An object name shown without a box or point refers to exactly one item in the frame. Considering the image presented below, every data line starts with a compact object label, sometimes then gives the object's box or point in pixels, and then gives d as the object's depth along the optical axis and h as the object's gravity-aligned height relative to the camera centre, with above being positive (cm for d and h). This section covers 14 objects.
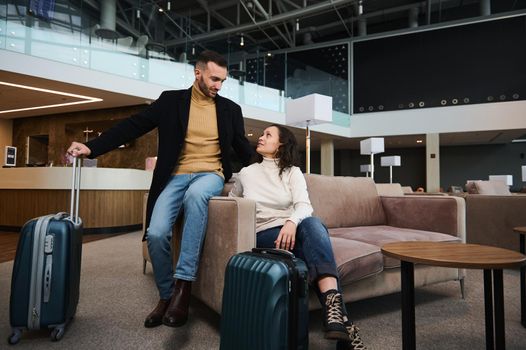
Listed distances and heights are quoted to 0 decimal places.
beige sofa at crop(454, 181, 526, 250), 301 -25
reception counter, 516 -15
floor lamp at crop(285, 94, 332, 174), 383 +89
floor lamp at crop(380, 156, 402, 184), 758 +63
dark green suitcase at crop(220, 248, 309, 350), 109 -38
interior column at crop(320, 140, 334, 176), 1112 +105
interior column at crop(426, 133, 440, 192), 995 +86
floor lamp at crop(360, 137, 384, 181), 623 +80
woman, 131 -14
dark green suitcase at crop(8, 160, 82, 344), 147 -40
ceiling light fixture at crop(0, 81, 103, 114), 576 +166
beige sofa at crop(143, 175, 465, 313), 152 -25
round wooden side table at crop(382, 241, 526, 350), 110 -24
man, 160 +17
